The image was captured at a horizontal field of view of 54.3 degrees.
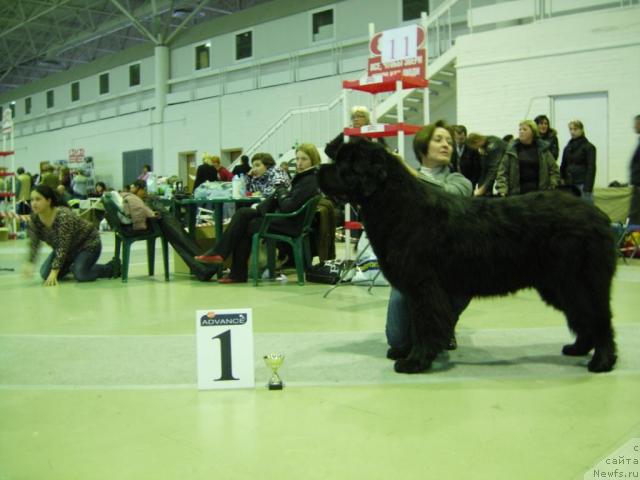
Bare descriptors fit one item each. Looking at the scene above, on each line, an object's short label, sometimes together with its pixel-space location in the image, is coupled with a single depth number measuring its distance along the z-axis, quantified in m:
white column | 20.80
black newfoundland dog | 2.95
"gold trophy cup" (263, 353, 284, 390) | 2.79
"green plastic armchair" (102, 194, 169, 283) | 6.52
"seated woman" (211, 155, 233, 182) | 11.12
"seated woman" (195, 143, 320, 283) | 5.89
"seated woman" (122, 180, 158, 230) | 6.50
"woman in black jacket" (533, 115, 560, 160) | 7.88
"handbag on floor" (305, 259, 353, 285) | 6.12
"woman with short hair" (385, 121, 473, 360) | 3.35
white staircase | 10.28
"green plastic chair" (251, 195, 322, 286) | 5.88
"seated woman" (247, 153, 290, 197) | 6.67
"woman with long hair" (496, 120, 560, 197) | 6.81
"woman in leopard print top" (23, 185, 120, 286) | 6.13
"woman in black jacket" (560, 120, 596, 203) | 7.93
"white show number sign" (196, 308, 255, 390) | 2.84
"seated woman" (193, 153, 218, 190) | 10.57
